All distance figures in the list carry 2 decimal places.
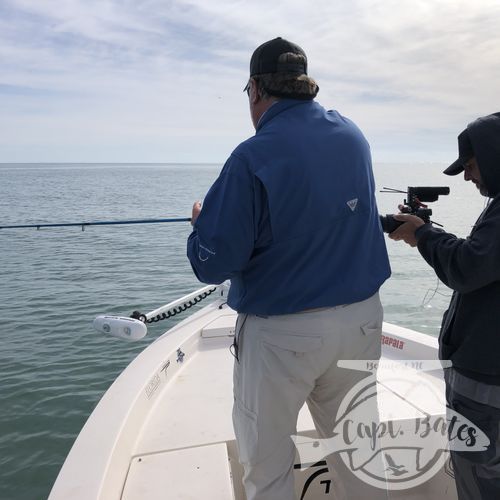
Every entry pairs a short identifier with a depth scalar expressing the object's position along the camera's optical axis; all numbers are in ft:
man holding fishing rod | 5.15
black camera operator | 5.16
